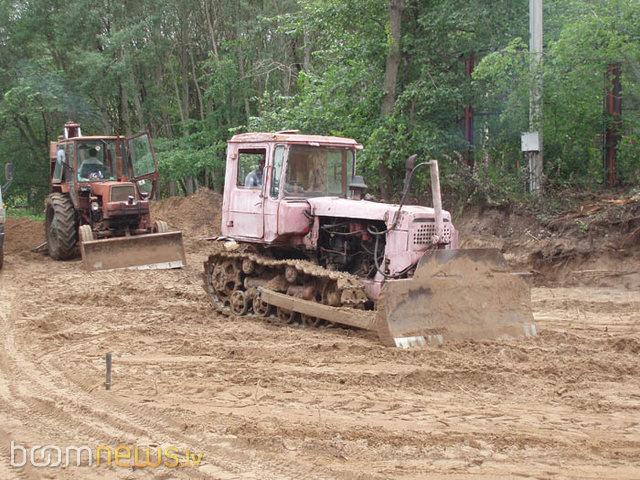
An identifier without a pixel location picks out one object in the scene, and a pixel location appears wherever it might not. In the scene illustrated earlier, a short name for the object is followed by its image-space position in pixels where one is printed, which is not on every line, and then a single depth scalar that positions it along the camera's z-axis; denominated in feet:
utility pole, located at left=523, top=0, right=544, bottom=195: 50.90
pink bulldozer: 29.30
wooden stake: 23.68
